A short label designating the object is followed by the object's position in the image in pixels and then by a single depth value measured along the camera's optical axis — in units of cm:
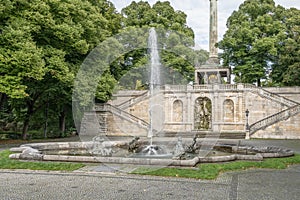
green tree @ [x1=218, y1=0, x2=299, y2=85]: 3922
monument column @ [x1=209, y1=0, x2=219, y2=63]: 4041
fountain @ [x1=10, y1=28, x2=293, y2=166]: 1130
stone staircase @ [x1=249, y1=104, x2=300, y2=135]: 2783
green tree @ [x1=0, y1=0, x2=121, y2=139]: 1803
